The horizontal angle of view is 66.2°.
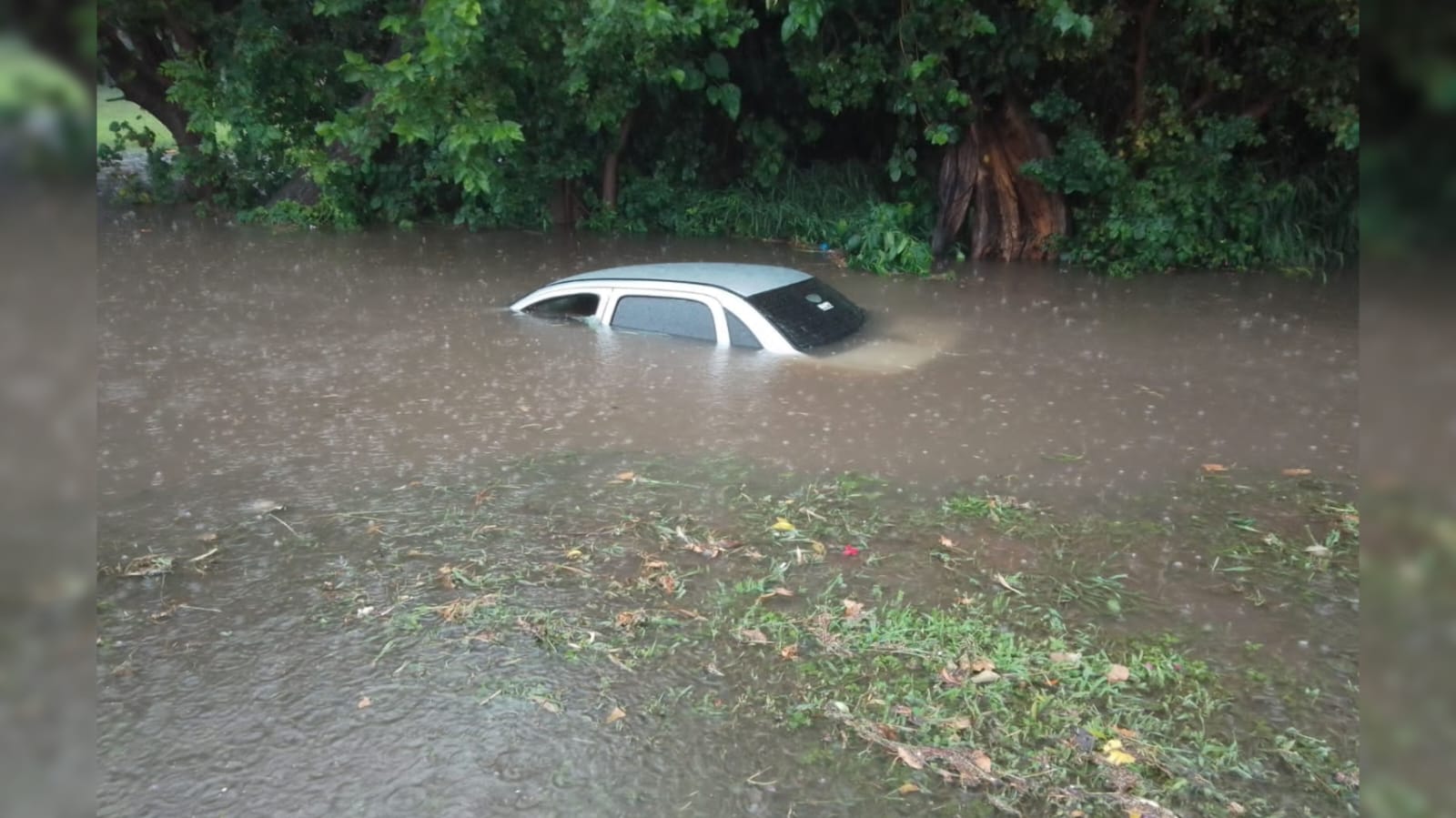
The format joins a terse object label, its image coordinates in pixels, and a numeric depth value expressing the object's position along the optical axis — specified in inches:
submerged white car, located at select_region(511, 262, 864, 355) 370.3
